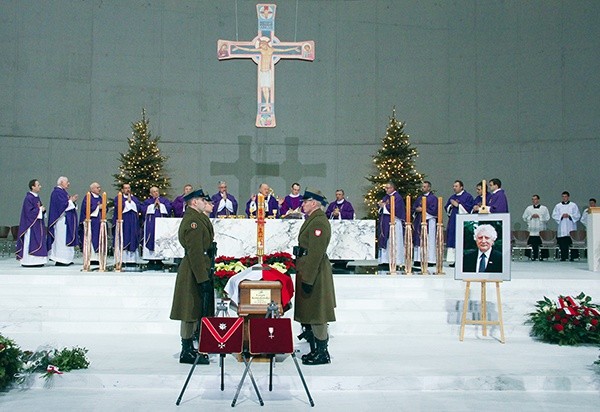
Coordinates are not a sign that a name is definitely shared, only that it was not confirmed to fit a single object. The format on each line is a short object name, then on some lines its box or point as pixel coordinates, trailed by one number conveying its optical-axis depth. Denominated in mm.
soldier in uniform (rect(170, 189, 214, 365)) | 6902
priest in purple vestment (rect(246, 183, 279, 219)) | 12597
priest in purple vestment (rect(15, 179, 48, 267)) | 12523
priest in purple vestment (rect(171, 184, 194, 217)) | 14219
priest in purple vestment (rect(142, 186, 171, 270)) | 13266
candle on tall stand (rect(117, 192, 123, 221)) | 11633
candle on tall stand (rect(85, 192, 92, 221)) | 11492
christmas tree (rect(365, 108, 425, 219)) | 16172
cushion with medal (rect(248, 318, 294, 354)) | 5707
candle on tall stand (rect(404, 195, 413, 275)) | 11469
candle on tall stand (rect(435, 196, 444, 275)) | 11469
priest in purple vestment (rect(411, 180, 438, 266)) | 13430
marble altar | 11586
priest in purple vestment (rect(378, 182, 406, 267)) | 12664
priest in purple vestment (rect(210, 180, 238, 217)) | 13844
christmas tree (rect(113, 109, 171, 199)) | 16062
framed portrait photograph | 8312
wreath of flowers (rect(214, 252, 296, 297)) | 8117
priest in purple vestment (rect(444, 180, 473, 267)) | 13352
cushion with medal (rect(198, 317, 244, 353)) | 5699
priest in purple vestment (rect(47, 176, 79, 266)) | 12992
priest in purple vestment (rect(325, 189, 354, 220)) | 14016
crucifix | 14273
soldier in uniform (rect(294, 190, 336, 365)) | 7008
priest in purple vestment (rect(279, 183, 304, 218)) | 13586
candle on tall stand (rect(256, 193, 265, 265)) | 7176
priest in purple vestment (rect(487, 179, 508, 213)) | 11789
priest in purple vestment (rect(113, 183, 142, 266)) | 13250
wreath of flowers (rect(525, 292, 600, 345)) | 8211
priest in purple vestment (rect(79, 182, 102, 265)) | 13055
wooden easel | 8305
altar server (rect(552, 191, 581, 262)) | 16047
